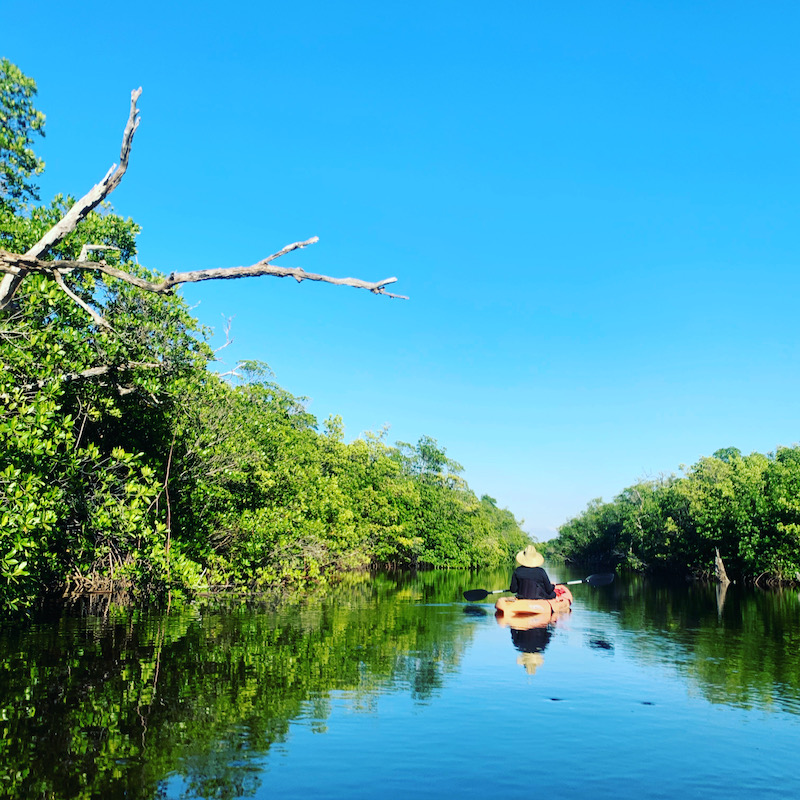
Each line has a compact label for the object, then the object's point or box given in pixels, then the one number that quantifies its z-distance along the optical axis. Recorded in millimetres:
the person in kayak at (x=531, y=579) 18344
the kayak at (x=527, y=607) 18359
